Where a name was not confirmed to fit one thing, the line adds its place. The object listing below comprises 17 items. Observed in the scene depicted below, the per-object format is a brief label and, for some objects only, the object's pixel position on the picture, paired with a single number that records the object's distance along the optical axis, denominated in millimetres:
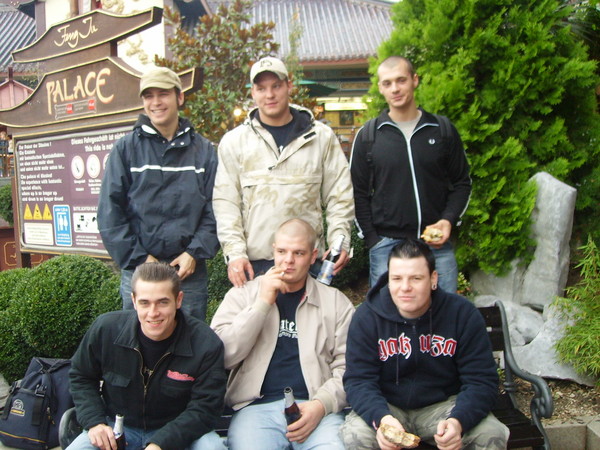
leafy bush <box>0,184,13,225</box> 10258
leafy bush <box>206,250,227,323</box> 5492
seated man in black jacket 2611
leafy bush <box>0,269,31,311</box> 5172
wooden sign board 5219
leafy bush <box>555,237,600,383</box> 3820
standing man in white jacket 3162
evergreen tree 4609
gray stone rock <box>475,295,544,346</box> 4465
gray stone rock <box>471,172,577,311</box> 4508
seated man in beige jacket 2678
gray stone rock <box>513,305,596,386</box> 4039
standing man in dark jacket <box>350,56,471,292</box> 3340
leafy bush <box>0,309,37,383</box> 4562
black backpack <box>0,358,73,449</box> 3375
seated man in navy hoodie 2574
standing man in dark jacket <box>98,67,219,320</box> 3277
